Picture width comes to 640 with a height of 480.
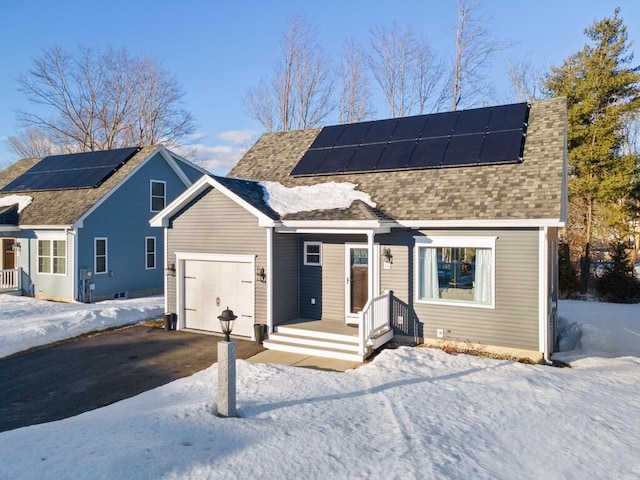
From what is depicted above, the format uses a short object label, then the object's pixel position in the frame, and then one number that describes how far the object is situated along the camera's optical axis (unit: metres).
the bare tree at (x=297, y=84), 26.77
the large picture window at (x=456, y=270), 9.29
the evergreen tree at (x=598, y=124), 21.03
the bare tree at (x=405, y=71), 25.66
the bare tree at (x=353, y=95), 27.34
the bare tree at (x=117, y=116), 31.92
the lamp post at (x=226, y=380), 5.70
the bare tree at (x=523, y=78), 25.44
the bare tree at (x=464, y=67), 23.25
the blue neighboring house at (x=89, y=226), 15.86
